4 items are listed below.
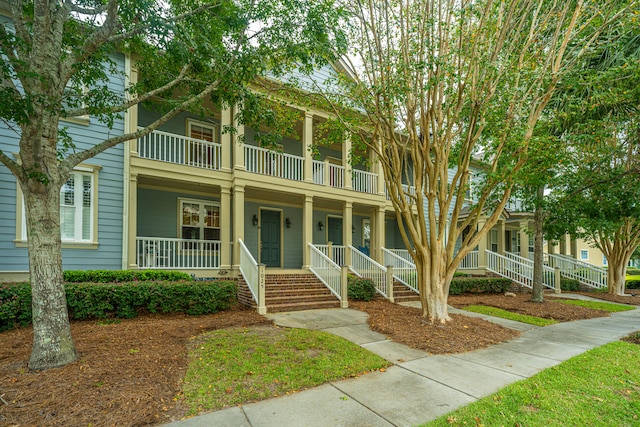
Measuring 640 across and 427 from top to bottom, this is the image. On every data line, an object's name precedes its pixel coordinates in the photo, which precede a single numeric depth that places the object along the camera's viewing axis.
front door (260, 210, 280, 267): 12.50
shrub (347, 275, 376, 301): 9.84
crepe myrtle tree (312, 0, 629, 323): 6.44
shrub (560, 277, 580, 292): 14.95
